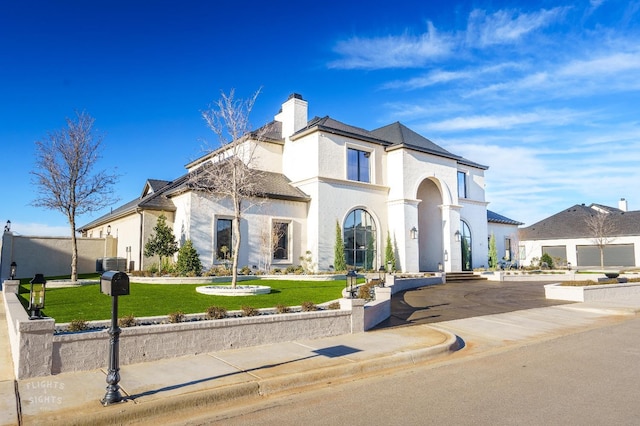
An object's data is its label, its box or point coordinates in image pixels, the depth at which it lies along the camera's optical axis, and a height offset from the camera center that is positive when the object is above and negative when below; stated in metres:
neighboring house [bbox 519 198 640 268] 43.19 +1.12
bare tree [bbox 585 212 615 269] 42.36 +2.03
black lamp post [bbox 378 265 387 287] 17.51 -1.22
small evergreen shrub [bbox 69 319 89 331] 7.61 -1.29
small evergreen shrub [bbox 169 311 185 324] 8.41 -1.28
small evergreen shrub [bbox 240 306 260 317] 9.52 -1.33
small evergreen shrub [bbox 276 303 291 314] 10.05 -1.34
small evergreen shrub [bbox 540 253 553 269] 35.79 -0.90
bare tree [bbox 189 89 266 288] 14.89 +3.64
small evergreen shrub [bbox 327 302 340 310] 10.84 -1.38
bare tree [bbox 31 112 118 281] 17.64 +3.01
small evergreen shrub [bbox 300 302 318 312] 10.35 -1.33
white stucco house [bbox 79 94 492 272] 22.44 +2.50
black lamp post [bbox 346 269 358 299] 10.85 -0.81
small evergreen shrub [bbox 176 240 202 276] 19.03 -0.49
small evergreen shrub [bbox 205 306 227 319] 8.96 -1.27
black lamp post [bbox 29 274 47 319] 6.93 -0.74
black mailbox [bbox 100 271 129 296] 5.66 -0.42
